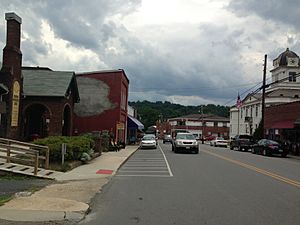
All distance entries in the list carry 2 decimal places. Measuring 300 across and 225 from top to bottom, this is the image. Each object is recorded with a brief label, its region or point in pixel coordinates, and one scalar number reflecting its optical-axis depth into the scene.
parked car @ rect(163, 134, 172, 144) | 50.64
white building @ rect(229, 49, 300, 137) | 45.98
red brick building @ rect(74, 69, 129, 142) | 28.92
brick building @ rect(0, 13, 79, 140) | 17.41
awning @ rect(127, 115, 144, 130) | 36.49
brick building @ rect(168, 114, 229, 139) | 82.11
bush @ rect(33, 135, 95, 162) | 12.44
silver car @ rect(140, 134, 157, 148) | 28.90
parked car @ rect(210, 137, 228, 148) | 40.67
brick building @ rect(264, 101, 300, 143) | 27.13
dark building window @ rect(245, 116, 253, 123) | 48.28
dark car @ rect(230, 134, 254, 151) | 30.01
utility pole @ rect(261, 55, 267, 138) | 28.81
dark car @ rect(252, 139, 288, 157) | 23.49
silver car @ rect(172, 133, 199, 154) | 22.87
